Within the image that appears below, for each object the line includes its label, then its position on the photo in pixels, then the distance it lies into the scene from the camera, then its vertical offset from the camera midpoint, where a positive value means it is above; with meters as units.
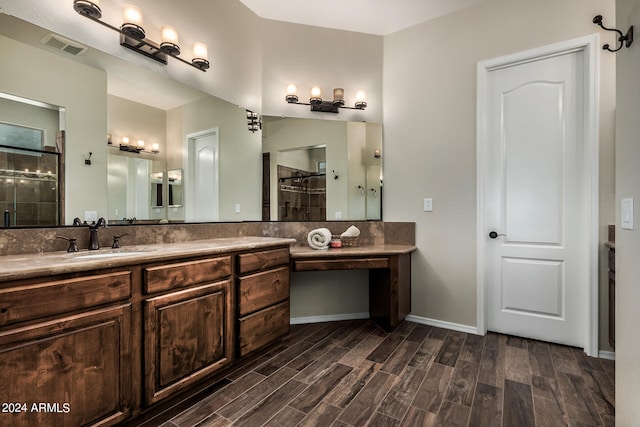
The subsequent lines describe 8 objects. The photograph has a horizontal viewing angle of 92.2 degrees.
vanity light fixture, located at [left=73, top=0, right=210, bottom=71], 1.83 +1.18
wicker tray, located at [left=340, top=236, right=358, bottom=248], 2.90 -0.27
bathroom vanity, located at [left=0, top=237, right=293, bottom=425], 1.15 -0.53
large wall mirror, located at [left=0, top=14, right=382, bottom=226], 1.78 +0.48
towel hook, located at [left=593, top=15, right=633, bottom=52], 1.12 +0.64
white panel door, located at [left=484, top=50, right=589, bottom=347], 2.38 +0.09
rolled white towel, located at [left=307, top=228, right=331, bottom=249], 2.74 -0.24
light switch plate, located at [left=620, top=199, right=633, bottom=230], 1.10 -0.01
